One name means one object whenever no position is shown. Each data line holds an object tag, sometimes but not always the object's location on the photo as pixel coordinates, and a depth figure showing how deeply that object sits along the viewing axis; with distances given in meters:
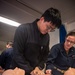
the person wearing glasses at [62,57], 1.70
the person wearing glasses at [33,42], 1.32
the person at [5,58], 2.58
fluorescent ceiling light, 3.90
